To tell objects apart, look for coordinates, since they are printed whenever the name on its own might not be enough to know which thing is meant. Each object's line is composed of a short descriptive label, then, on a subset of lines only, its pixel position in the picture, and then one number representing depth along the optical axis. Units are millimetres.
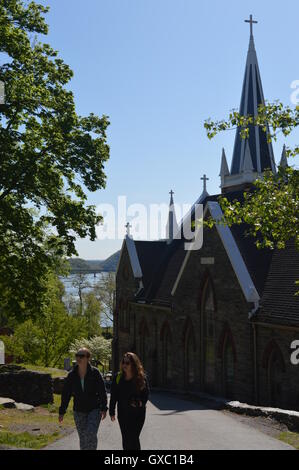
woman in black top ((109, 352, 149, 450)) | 7562
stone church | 18672
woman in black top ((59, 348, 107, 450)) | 7762
